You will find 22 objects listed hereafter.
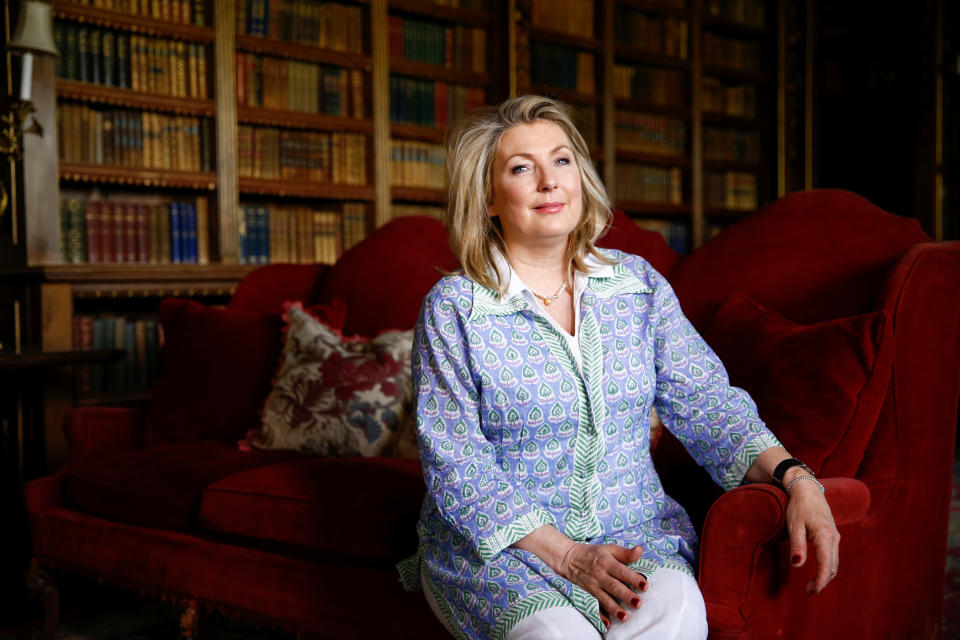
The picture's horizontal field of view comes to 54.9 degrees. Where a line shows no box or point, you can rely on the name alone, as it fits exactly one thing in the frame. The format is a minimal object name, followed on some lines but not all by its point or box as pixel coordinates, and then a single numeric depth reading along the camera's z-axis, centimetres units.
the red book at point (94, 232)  342
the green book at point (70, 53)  332
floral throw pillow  223
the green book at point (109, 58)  341
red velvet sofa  154
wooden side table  310
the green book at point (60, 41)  329
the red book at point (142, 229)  354
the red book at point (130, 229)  351
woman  129
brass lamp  284
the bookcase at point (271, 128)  332
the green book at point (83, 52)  336
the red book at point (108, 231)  345
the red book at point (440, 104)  424
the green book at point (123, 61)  345
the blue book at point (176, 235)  363
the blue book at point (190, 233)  366
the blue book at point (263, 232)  382
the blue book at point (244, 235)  378
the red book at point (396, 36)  408
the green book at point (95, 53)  338
